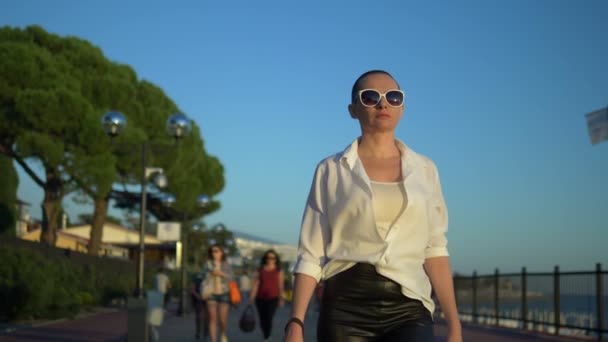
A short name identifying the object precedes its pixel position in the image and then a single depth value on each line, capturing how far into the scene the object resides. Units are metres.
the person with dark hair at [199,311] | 16.88
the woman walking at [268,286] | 14.04
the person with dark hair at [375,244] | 3.34
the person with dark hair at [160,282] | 24.52
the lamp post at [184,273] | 29.25
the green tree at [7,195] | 39.72
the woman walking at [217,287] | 13.74
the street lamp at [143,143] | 15.98
